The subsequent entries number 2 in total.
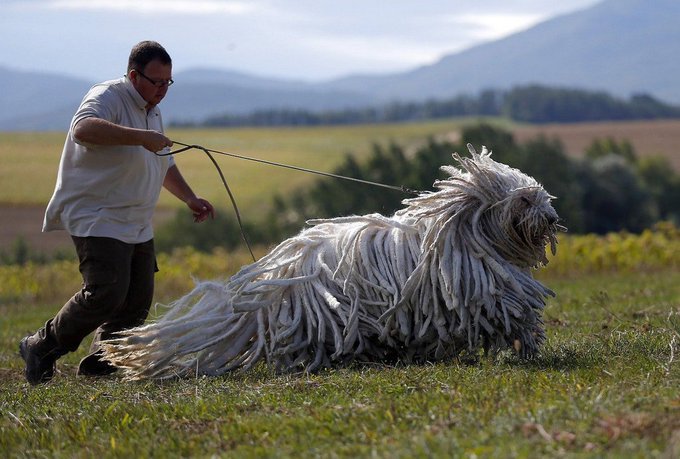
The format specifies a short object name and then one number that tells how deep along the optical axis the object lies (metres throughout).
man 13.62
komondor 12.51
